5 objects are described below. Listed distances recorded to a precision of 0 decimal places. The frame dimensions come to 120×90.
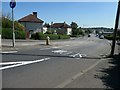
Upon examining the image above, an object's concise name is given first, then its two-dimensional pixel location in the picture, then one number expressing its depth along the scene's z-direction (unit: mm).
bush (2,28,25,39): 19497
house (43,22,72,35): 56314
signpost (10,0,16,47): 9762
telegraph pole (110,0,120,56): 8292
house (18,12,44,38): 34638
